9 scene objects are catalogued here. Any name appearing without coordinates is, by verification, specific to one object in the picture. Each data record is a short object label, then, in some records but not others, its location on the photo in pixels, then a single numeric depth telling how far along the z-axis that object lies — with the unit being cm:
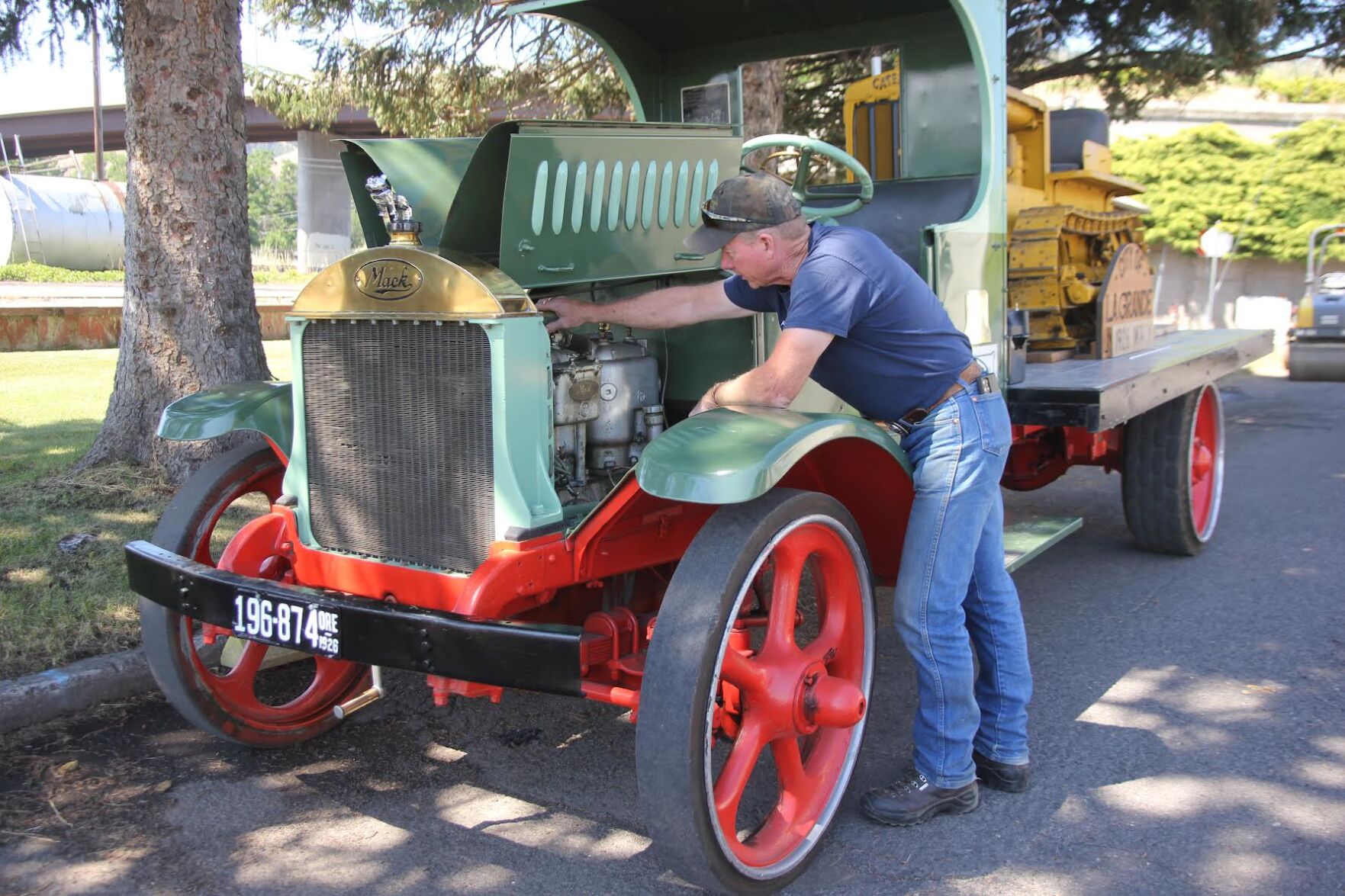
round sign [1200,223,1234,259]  1658
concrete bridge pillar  3931
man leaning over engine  302
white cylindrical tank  3067
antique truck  268
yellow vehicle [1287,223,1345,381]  1431
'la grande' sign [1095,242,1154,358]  577
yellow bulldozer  550
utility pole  2880
